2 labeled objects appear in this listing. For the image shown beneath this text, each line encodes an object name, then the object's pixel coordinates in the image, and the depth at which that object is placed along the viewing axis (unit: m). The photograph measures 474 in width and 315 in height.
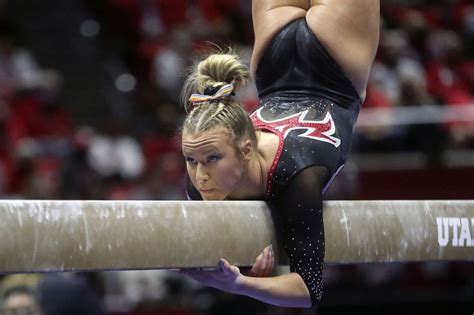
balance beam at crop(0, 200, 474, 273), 5.41
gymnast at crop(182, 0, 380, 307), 6.42
